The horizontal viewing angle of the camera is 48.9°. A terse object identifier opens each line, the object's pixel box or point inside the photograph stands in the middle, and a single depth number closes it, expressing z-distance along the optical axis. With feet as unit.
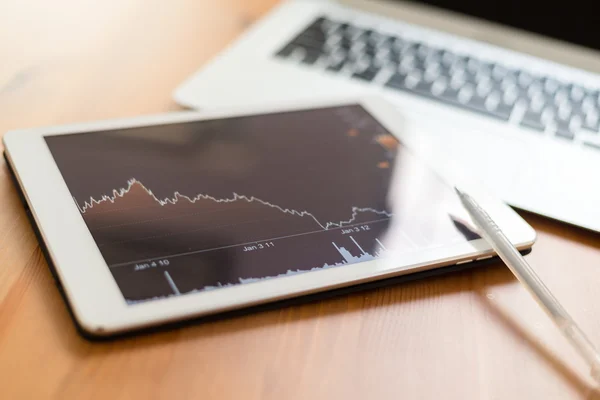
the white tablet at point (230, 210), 1.28
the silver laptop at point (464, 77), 1.91
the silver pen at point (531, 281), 1.31
